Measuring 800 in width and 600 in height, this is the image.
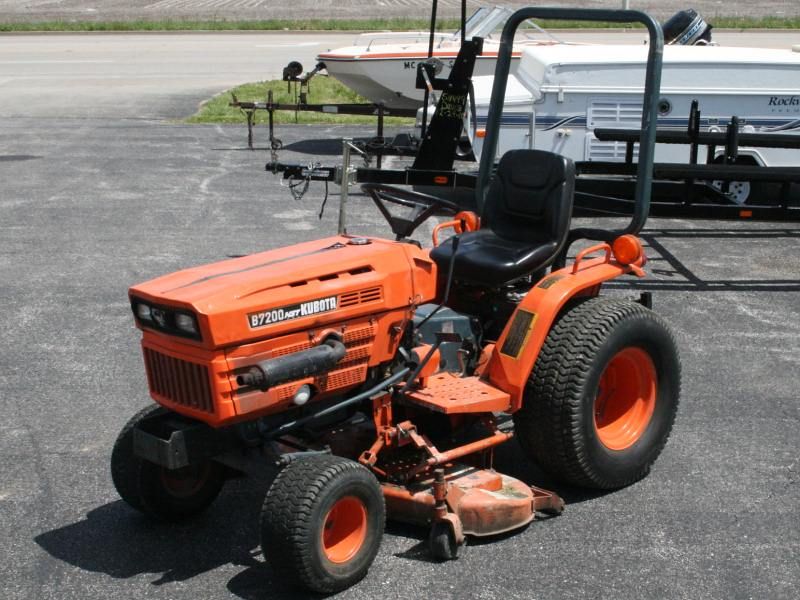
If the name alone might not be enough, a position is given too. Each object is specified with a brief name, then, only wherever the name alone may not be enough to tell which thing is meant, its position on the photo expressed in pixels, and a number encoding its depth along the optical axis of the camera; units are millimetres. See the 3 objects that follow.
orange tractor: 3793
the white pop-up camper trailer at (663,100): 10305
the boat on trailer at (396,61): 13984
